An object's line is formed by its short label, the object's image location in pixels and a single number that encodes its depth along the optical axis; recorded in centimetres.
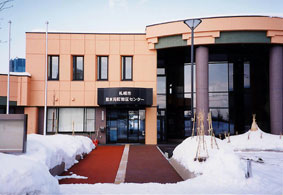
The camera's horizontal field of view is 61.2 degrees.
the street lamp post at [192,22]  1436
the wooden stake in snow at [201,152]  926
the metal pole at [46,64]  2022
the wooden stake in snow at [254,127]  1944
